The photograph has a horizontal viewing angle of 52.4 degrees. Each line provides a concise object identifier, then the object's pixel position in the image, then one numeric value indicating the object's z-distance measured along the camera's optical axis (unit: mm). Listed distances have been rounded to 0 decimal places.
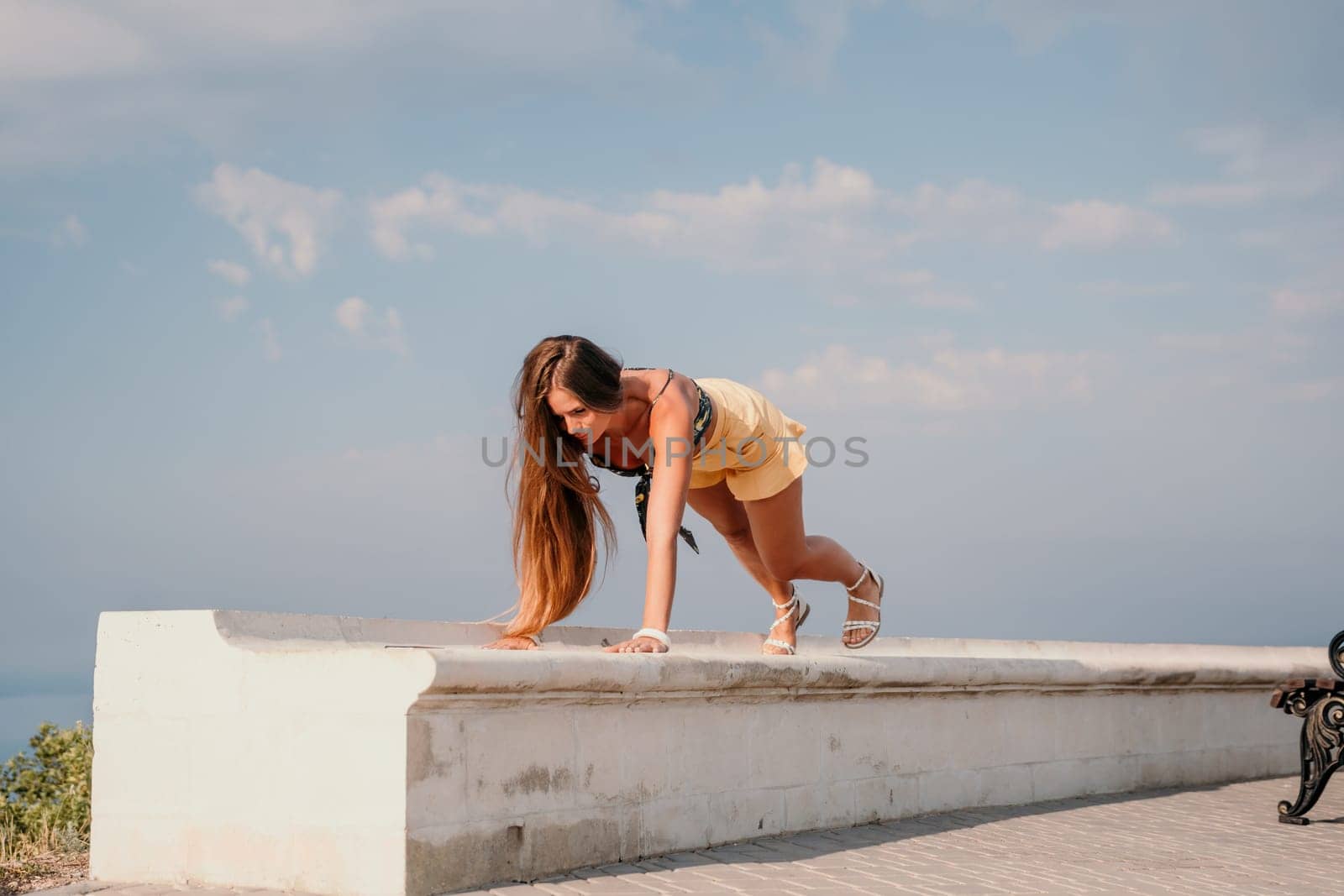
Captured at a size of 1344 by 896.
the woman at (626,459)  5387
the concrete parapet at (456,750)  3889
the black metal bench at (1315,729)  6395
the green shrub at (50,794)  7727
